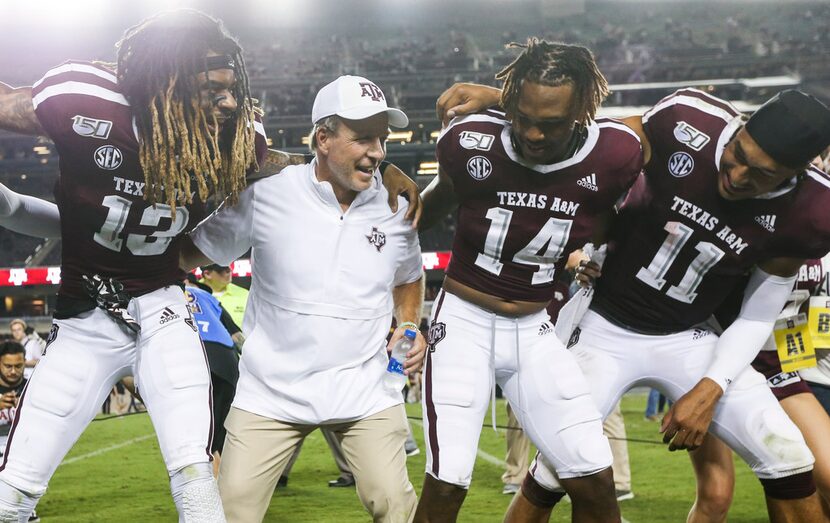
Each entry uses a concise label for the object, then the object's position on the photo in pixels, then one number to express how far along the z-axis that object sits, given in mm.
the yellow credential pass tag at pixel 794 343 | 4238
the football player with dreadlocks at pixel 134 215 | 3078
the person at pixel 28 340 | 13242
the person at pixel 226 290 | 7473
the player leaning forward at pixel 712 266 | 3367
